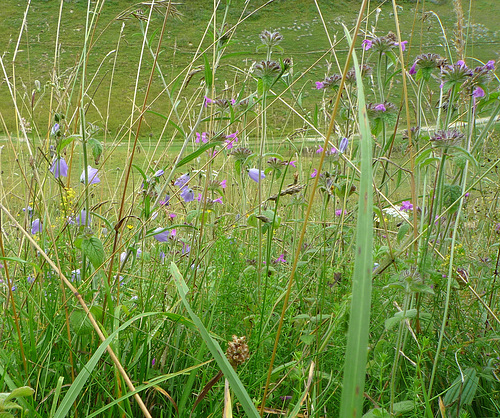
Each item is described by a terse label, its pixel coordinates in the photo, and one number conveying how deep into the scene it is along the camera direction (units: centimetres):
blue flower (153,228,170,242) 110
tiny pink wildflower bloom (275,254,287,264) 125
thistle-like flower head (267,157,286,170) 115
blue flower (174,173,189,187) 113
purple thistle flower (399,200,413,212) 119
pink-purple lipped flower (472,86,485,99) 90
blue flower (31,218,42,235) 105
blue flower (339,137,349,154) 103
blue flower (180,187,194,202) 119
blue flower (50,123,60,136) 78
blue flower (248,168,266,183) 117
